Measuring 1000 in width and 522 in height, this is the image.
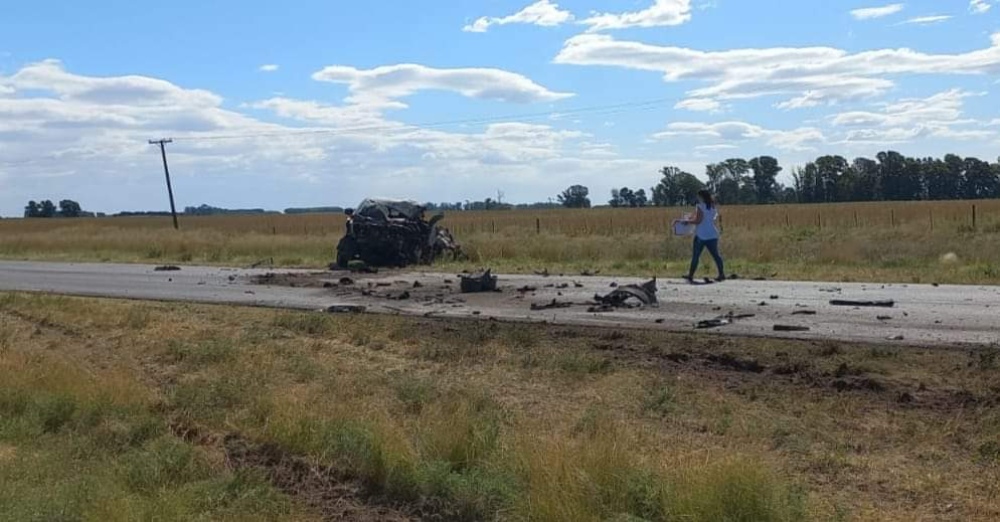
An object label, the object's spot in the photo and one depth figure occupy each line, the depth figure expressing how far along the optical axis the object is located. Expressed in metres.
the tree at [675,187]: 81.62
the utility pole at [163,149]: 51.47
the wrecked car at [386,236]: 22.89
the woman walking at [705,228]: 17.17
